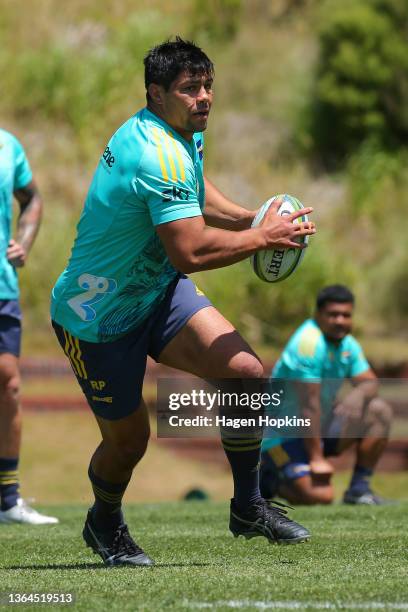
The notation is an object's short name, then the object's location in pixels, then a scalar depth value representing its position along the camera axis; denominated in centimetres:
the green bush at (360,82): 7112
